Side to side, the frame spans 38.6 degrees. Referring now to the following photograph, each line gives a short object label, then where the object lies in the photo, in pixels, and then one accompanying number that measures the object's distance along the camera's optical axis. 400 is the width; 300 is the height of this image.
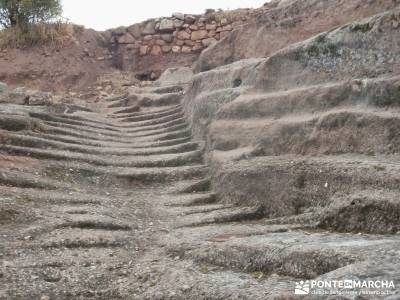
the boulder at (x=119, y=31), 14.84
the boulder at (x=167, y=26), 14.32
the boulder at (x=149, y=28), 14.52
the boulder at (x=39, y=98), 9.88
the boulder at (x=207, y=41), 14.06
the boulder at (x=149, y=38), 14.52
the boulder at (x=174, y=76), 12.12
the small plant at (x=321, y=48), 5.48
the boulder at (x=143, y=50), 14.43
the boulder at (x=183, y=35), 14.29
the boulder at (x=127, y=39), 14.66
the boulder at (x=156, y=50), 14.39
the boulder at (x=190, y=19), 14.27
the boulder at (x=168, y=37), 14.37
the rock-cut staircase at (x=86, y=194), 3.75
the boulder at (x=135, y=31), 14.63
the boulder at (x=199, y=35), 14.19
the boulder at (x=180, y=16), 14.39
